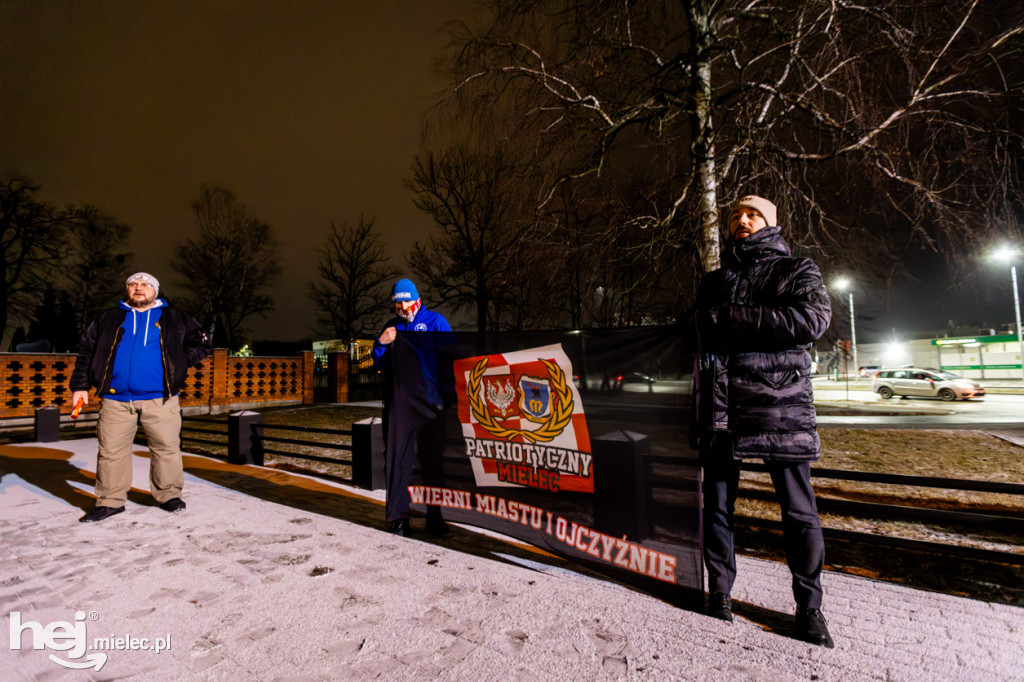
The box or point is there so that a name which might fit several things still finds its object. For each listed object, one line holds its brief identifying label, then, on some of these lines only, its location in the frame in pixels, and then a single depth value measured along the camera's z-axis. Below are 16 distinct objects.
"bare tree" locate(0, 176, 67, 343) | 25.06
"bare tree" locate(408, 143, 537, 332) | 20.56
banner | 2.67
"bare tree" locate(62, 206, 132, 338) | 29.12
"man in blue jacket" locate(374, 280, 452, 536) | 3.65
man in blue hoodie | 4.14
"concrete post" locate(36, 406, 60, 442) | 10.41
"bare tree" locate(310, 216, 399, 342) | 30.25
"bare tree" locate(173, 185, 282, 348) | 30.22
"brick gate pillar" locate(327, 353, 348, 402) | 23.08
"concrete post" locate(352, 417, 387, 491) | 5.44
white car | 21.42
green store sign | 37.06
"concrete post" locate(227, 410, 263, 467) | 7.13
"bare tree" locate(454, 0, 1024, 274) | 5.04
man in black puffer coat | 2.27
